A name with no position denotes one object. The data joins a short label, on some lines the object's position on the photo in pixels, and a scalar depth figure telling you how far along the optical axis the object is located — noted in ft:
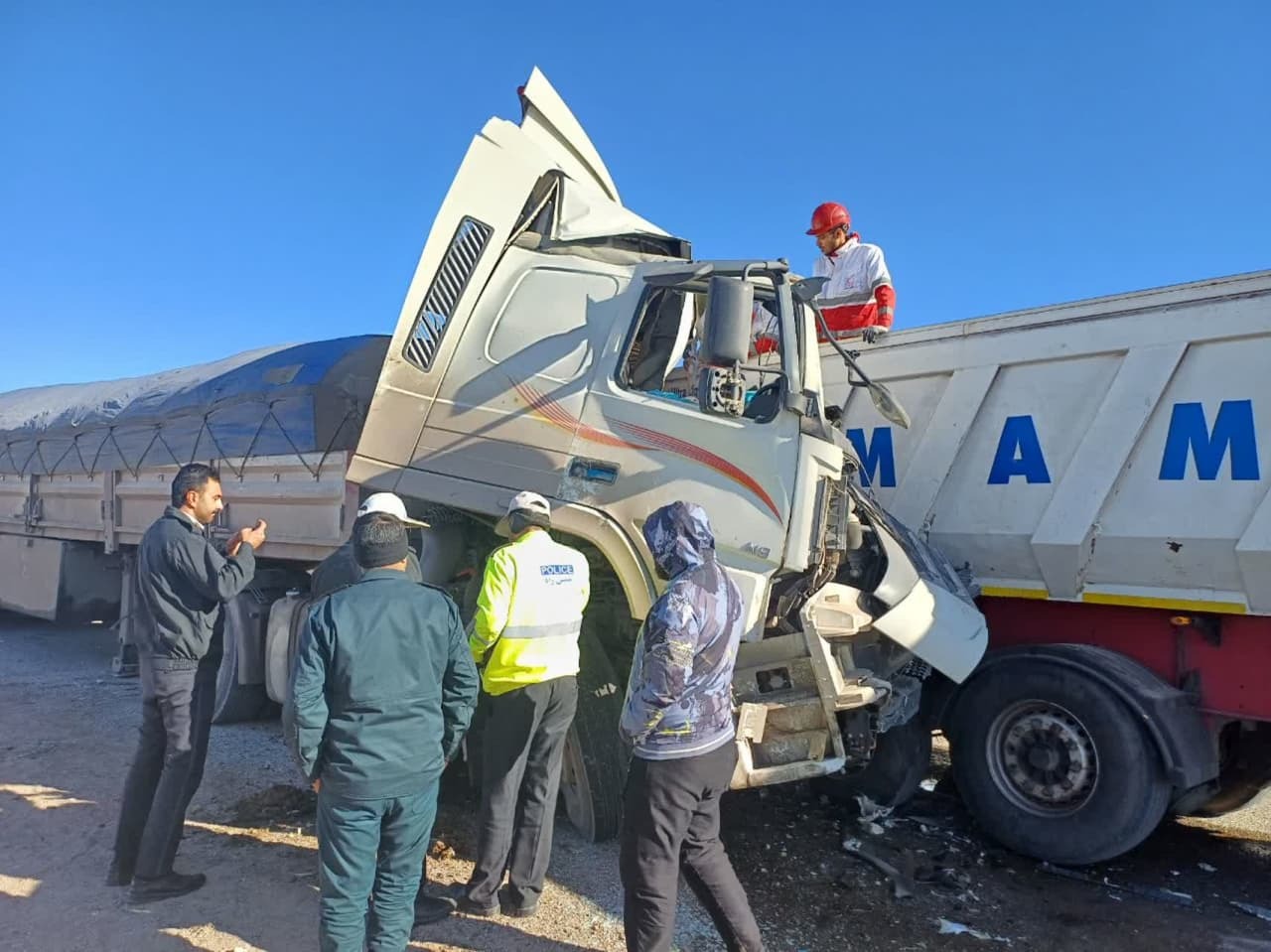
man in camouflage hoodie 9.16
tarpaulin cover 17.52
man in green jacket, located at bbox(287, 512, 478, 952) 8.73
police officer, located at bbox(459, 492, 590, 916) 11.23
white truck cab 12.44
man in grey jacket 11.66
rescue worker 18.08
